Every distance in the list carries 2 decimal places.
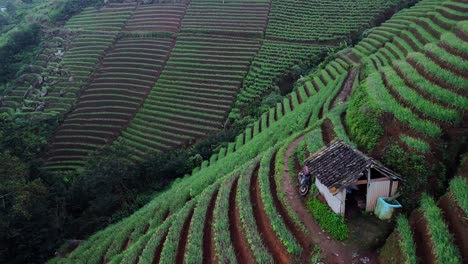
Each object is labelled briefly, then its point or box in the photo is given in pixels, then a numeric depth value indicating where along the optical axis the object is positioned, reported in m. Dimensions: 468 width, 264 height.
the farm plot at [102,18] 49.62
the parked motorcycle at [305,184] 11.62
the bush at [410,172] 9.71
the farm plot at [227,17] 45.28
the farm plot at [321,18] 41.72
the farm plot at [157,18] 47.75
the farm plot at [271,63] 36.03
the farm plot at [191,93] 33.25
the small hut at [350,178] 9.80
